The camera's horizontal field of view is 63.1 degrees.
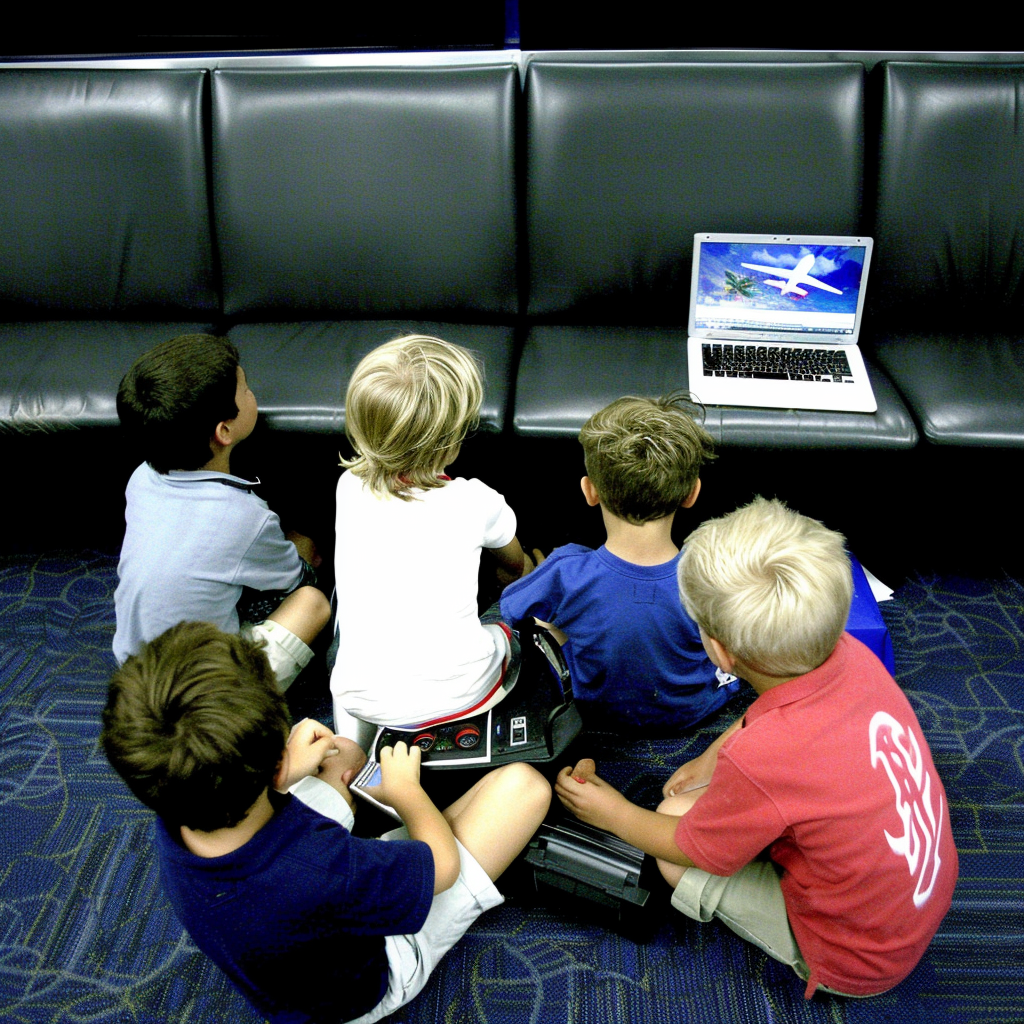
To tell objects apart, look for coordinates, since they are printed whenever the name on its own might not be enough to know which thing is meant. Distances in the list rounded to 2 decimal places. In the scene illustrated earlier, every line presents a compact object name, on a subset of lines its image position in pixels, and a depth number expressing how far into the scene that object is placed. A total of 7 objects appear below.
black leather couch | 2.14
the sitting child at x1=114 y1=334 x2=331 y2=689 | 1.60
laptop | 2.01
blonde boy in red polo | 1.06
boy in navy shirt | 0.91
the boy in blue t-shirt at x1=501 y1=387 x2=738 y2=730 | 1.42
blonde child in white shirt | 1.43
